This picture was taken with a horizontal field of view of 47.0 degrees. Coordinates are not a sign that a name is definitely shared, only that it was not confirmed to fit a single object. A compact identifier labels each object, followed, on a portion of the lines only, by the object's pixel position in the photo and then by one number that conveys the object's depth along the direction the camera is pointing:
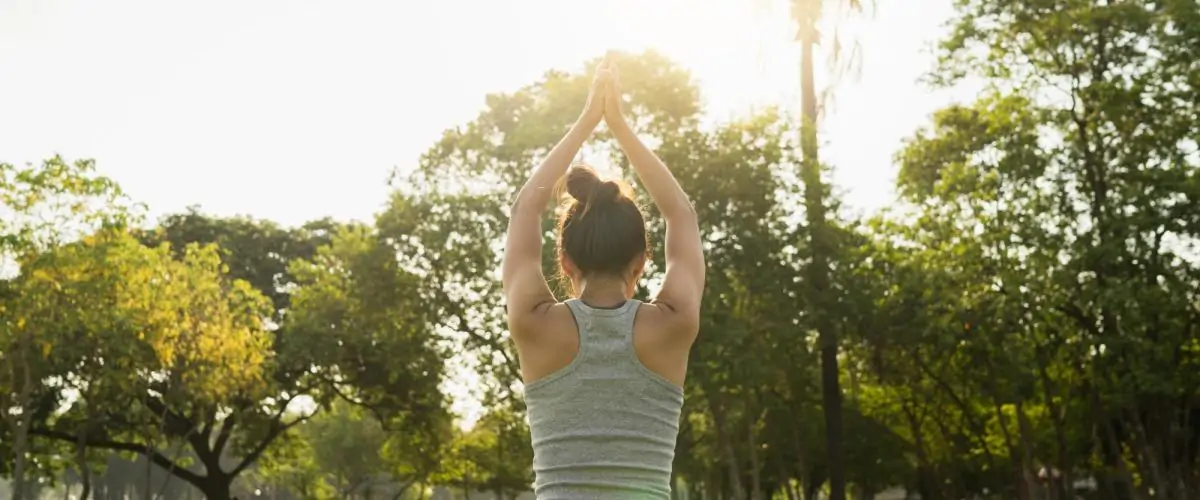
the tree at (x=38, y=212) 26.02
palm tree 29.81
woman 2.73
